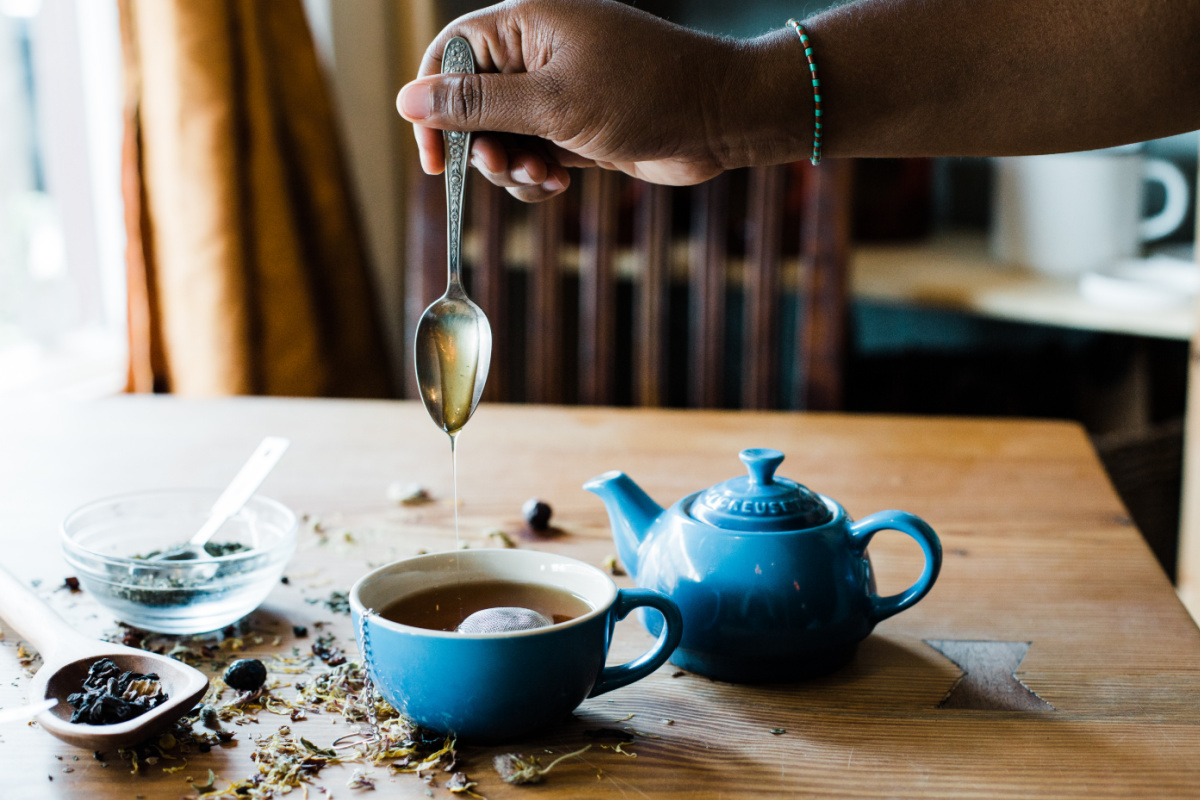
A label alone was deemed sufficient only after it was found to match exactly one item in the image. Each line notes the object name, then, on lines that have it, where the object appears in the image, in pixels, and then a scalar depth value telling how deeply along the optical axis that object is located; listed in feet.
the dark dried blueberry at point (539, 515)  3.19
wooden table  1.93
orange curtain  5.39
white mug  6.14
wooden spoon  1.90
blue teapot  2.20
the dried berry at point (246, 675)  2.20
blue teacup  1.90
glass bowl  2.38
